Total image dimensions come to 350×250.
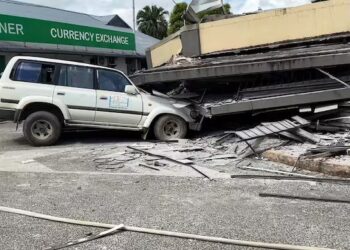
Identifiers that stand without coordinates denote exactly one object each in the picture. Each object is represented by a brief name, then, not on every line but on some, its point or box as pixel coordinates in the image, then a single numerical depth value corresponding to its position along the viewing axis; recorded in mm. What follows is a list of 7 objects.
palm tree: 67875
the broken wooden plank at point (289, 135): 9172
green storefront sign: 19506
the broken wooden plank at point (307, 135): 8859
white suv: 10344
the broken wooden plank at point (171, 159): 7619
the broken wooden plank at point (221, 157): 8797
